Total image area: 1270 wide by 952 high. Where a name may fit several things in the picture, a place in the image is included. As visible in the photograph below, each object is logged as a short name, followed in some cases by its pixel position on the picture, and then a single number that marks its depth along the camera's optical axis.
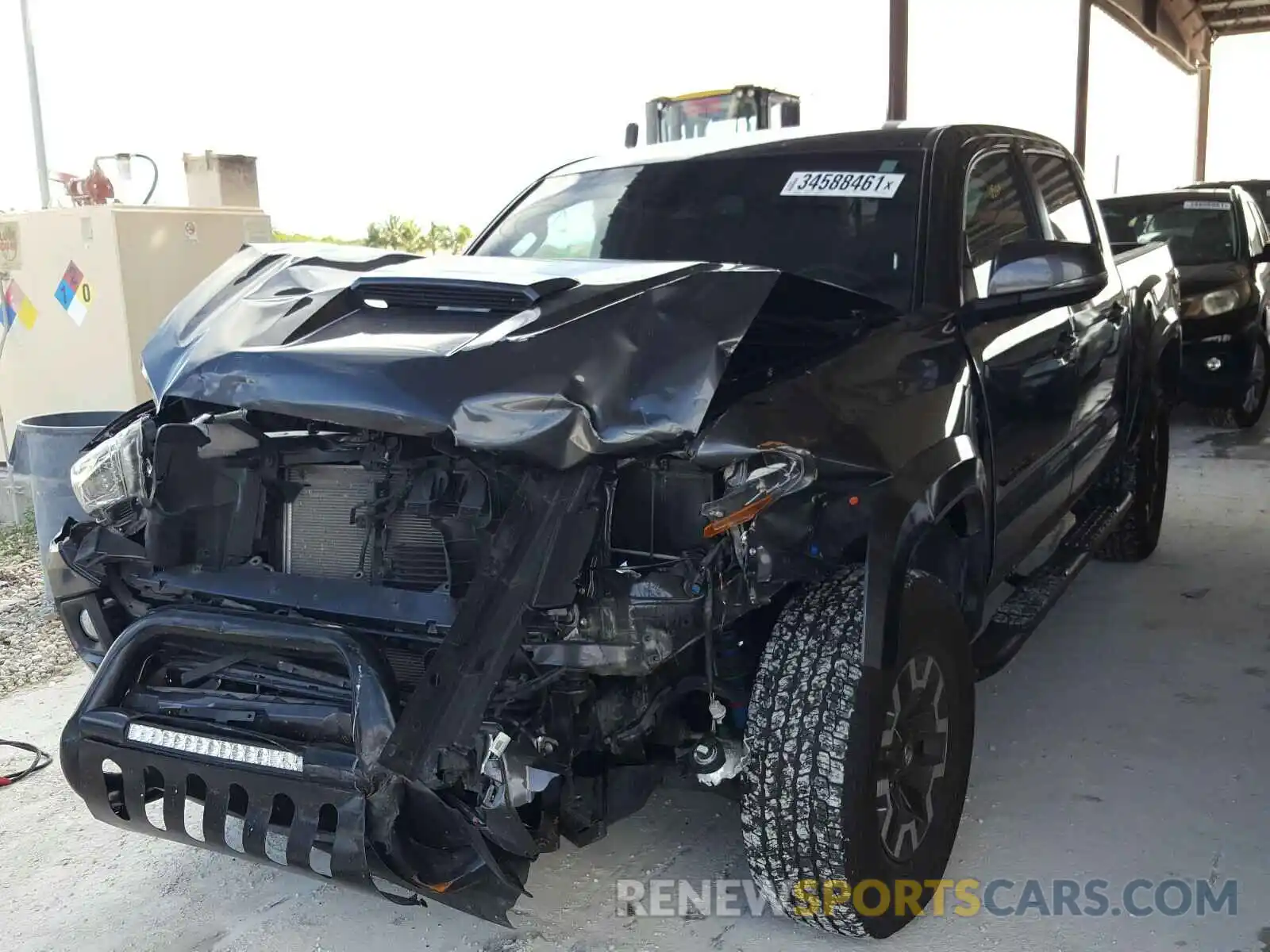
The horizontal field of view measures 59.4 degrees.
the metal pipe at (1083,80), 15.54
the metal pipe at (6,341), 5.87
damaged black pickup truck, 1.96
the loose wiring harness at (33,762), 3.28
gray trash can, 4.22
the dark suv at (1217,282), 7.41
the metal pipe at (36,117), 6.58
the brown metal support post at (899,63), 9.84
